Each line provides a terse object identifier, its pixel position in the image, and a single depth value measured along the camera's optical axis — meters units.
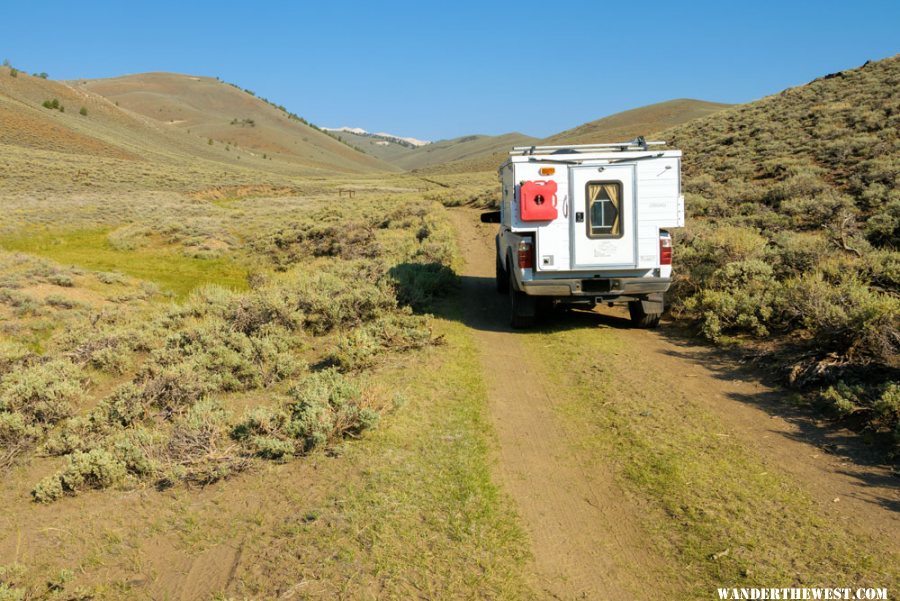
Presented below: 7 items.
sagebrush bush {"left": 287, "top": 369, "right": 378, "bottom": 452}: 6.02
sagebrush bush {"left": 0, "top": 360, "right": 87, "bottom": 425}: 7.97
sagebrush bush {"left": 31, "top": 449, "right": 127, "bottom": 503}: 5.59
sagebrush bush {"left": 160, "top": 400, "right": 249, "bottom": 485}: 5.57
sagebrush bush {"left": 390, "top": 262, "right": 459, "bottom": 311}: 11.49
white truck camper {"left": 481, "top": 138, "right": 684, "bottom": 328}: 9.16
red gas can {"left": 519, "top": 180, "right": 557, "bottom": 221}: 9.14
